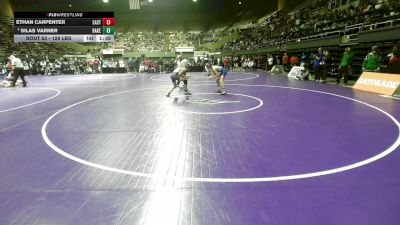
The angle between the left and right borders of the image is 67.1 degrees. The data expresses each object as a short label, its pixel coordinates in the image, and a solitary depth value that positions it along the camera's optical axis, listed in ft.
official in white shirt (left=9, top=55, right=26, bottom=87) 51.93
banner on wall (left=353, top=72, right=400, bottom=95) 36.99
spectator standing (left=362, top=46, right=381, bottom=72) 43.06
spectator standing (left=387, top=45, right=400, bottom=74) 40.06
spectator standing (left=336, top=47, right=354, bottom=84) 46.91
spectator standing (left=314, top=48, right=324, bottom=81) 53.72
